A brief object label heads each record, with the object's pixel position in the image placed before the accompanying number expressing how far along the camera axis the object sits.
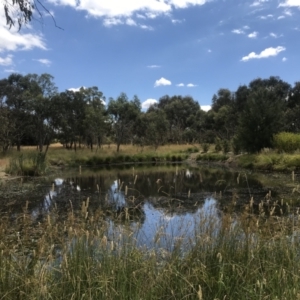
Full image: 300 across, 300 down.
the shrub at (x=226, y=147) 32.31
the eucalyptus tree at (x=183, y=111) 58.61
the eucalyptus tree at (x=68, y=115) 34.31
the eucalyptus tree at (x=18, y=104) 33.91
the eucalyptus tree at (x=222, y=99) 56.62
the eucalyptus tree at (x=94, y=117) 34.56
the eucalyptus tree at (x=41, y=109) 33.25
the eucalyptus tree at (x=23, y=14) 3.85
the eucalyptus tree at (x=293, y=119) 38.17
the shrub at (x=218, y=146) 33.75
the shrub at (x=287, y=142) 22.30
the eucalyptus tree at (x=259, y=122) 24.42
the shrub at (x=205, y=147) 36.28
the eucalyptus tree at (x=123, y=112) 38.00
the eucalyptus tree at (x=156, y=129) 39.62
